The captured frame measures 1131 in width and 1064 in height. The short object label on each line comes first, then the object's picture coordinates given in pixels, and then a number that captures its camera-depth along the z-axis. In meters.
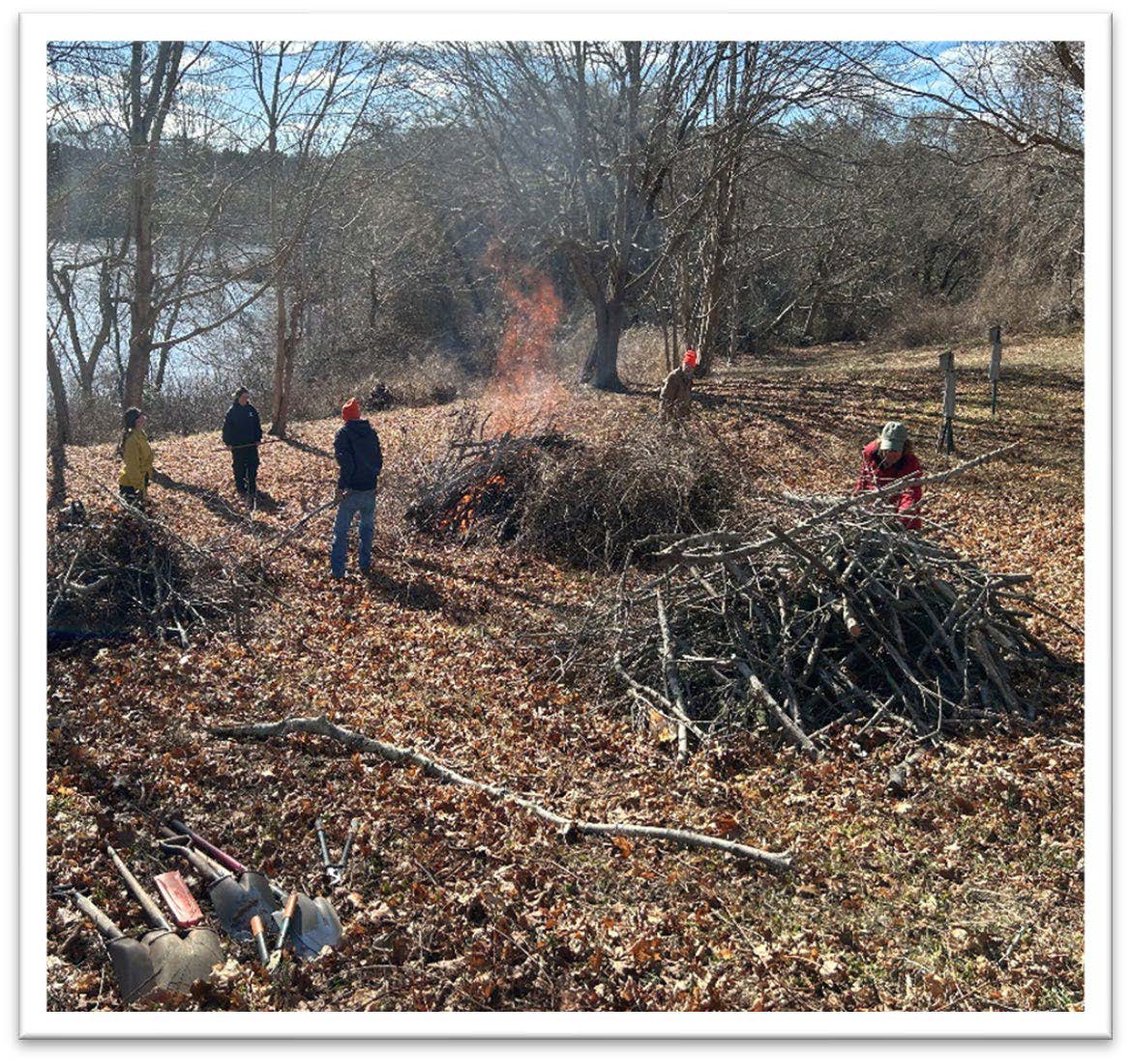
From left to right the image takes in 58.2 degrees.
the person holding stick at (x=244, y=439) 13.70
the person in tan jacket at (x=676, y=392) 15.26
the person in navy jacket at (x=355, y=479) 10.07
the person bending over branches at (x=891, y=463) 8.20
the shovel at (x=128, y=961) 4.12
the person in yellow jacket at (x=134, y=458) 10.75
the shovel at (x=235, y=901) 4.65
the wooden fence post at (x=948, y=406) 14.52
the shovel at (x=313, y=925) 4.48
